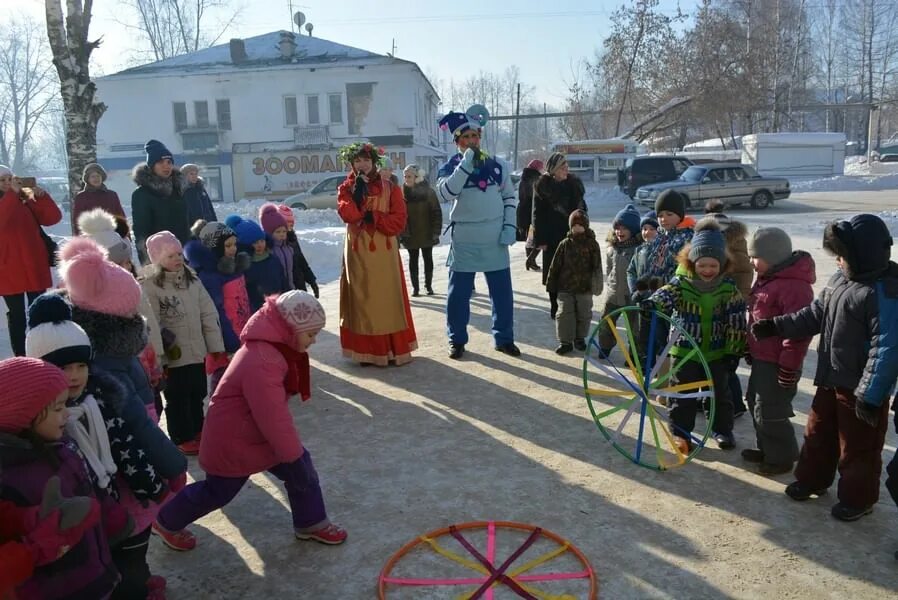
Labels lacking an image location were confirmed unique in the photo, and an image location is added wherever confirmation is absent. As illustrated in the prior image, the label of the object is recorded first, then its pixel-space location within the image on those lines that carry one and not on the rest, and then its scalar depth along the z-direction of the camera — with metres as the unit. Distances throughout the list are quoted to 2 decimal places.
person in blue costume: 6.04
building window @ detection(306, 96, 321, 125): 32.38
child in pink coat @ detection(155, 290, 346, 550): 3.05
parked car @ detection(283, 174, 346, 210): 24.16
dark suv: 24.20
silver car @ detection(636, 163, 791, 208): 21.89
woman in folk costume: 5.86
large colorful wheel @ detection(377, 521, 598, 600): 2.87
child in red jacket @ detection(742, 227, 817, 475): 3.70
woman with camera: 6.18
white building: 31.95
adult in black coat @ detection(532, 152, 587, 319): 7.89
